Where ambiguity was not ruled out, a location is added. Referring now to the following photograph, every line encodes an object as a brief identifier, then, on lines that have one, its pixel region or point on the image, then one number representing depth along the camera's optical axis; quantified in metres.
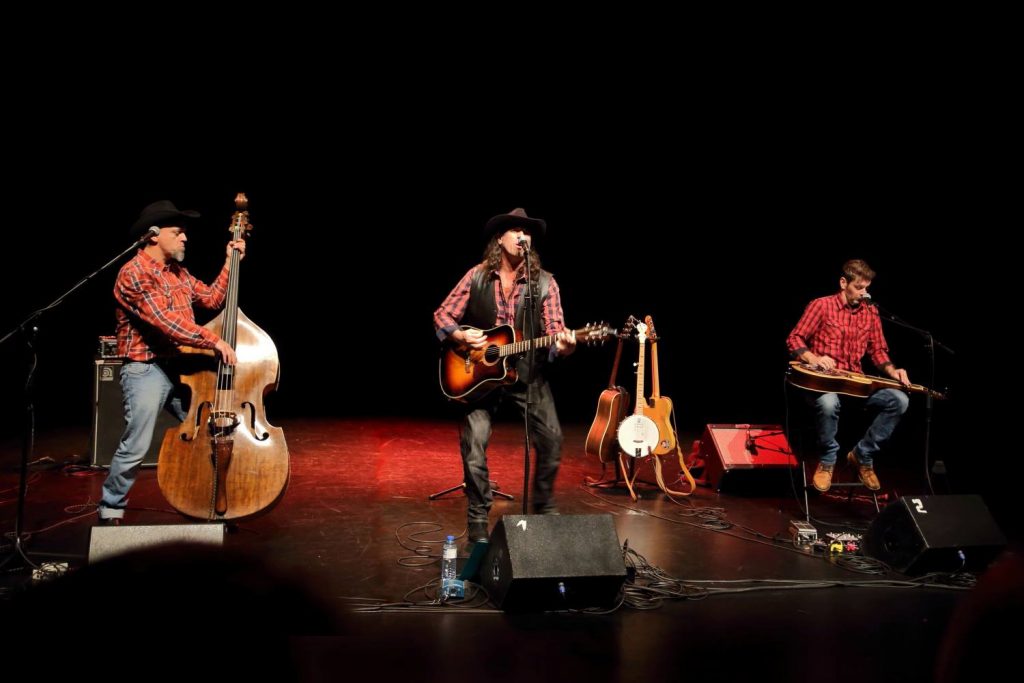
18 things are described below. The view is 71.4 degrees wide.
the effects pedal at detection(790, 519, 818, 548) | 4.62
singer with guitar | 4.33
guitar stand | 5.85
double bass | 4.07
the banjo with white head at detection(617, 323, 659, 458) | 5.70
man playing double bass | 4.13
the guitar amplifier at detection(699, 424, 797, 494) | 6.10
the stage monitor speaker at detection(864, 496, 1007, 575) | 4.09
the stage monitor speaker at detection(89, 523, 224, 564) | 2.95
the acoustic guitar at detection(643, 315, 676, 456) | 5.74
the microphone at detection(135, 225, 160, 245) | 4.09
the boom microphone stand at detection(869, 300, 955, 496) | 5.26
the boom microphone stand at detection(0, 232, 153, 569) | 3.72
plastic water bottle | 3.56
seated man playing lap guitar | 5.83
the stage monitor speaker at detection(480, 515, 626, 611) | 3.31
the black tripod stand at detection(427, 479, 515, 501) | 5.63
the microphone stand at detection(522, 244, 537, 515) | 3.78
